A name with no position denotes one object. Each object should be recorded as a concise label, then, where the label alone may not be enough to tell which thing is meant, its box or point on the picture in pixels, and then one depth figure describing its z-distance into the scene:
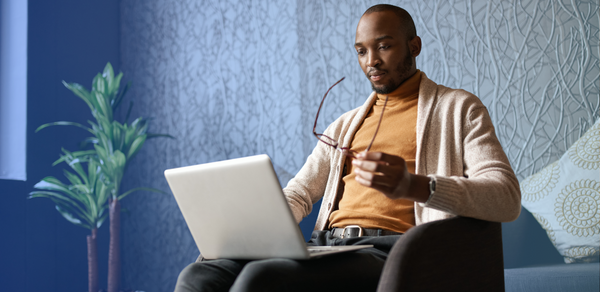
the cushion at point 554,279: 1.50
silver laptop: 0.89
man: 0.93
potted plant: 2.57
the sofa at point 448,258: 0.84
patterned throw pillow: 1.75
